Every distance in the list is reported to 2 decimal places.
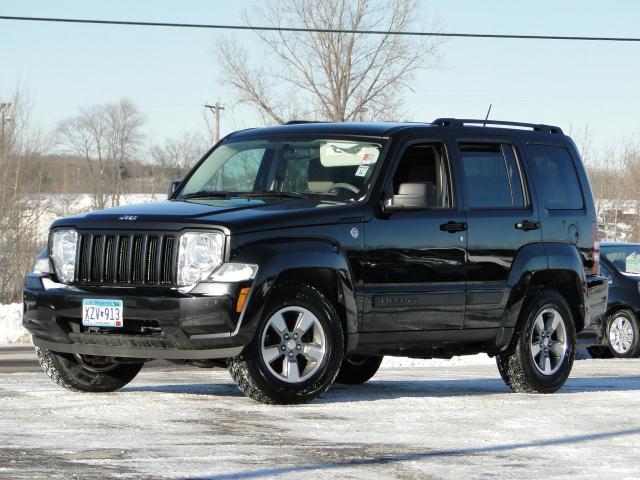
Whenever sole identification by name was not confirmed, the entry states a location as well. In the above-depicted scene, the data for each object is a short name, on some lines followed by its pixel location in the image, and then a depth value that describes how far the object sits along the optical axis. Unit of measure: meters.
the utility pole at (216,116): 58.12
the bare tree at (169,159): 97.44
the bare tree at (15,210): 42.19
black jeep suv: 8.68
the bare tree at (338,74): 48.47
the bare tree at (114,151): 104.56
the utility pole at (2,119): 43.76
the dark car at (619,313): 18.52
